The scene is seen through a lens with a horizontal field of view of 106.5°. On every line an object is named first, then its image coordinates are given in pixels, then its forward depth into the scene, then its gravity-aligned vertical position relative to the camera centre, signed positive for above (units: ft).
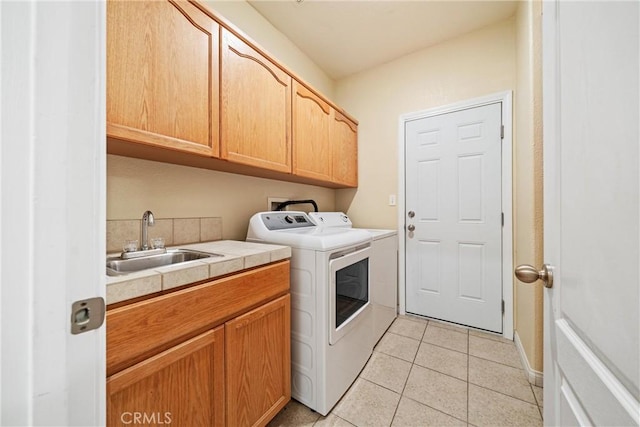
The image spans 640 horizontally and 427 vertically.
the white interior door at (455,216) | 6.88 -0.09
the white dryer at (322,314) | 4.21 -1.90
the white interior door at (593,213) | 1.07 +0.00
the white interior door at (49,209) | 0.99 +0.02
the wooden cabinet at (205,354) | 2.31 -1.70
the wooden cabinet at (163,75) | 2.98 +1.97
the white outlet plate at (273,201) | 6.71 +0.35
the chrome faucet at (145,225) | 3.78 -0.18
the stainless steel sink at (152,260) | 3.51 -0.75
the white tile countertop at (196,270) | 2.29 -0.67
